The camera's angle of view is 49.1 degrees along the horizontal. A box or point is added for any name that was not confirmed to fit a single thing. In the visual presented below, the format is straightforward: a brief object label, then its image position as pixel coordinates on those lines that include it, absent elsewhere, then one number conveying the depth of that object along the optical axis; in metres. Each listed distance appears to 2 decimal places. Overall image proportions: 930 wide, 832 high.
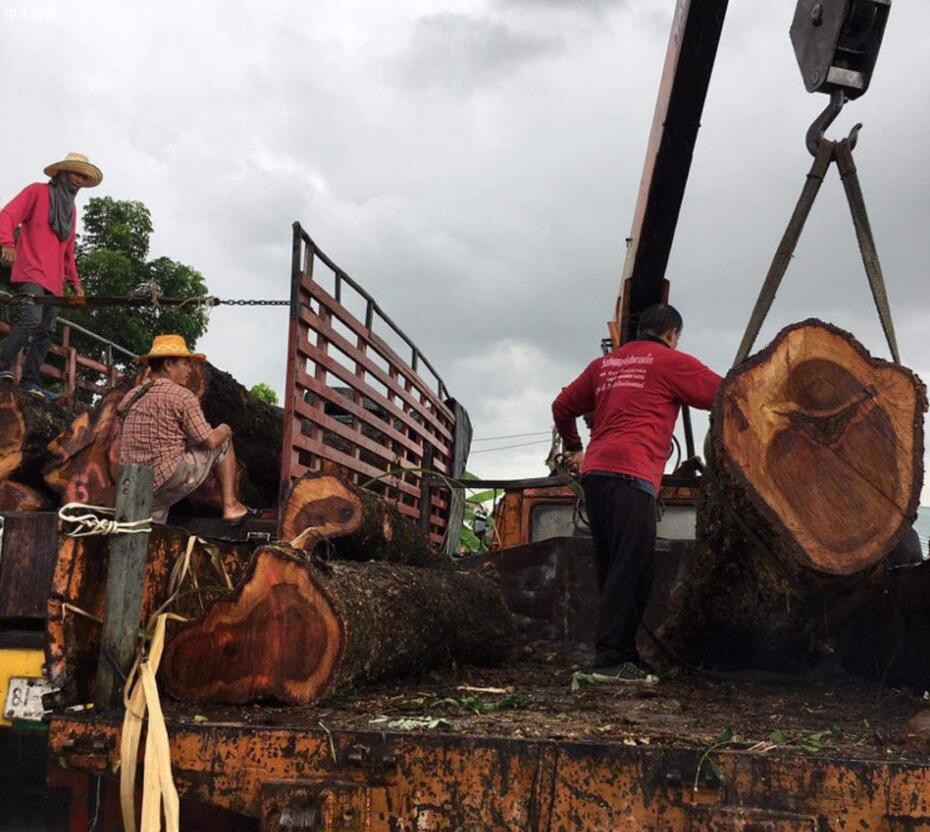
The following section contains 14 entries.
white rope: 2.59
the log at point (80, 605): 2.64
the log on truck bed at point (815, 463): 3.10
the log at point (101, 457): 5.27
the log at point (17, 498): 5.46
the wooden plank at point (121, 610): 2.57
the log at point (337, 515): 3.95
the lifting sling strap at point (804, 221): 4.00
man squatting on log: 4.90
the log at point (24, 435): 5.56
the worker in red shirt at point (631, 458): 3.84
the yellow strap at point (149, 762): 2.25
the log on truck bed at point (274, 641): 2.76
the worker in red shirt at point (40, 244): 6.61
